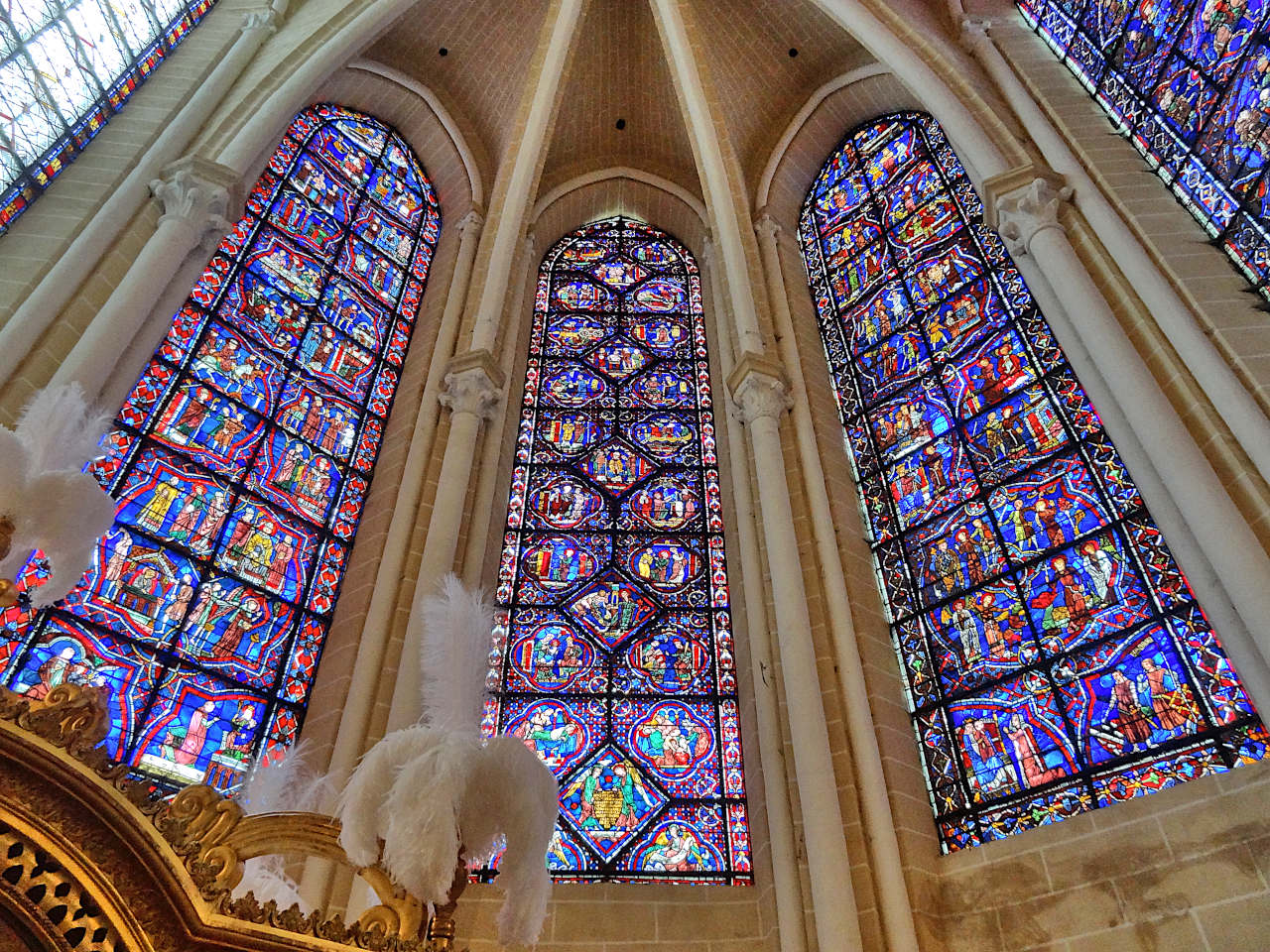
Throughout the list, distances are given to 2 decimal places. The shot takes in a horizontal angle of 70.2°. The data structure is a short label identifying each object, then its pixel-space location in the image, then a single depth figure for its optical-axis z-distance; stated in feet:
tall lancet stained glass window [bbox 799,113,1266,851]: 14.98
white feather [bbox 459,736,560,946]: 7.76
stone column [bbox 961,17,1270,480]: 14.56
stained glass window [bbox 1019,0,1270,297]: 18.13
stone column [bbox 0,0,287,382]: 14.74
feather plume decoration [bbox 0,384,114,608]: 7.85
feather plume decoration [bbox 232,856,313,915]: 9.34
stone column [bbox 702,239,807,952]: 14.87
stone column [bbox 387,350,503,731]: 15.48
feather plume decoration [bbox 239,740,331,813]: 8.77
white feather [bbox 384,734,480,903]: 7.04
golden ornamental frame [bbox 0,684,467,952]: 5.63
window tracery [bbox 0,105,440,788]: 15.55
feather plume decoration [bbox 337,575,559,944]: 7.12
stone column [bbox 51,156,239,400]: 14.94
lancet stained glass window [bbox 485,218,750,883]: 17.70
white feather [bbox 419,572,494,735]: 8.23
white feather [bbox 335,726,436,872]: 7.36
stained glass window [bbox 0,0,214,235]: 17.83
